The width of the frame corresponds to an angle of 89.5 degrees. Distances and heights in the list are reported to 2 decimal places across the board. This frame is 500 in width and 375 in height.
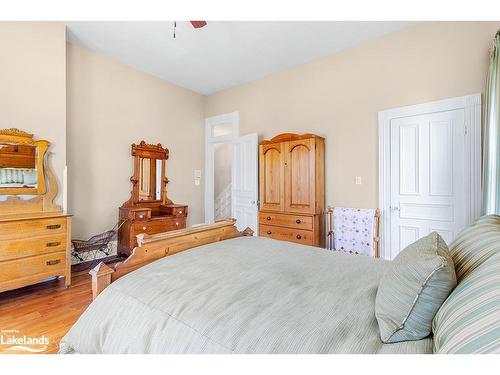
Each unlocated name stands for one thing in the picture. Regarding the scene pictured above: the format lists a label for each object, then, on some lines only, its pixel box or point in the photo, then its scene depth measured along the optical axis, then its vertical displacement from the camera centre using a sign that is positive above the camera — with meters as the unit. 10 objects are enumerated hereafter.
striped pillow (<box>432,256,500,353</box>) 0.56 -0.33
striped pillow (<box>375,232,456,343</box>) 0.81 -0.37
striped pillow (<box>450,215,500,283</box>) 0.92 -0.25
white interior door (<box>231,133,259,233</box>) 4.04 +0.08
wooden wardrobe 3.28 -0.03
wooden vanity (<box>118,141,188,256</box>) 3.65 -0.30
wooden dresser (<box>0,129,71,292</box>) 2.32 -0.33
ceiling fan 2.61 +1.70
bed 0.73 -0.49
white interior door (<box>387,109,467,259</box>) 2.60 +0.10
